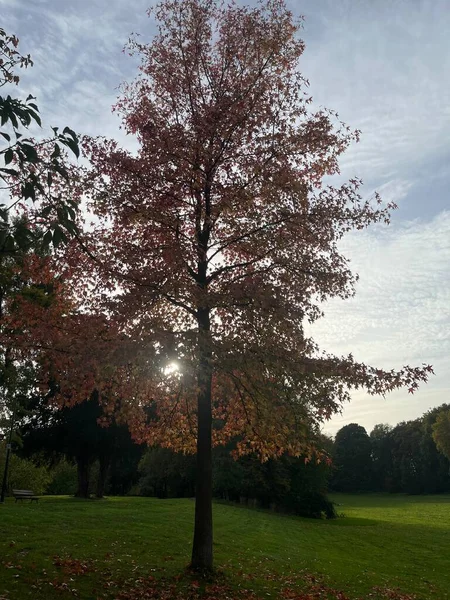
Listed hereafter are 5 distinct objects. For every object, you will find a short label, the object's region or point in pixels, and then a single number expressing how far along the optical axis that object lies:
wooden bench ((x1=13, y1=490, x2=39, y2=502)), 29.27
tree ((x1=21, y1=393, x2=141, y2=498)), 38.16
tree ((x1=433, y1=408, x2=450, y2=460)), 82.81
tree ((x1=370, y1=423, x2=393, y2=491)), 118.62
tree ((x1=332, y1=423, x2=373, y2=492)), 118.56
